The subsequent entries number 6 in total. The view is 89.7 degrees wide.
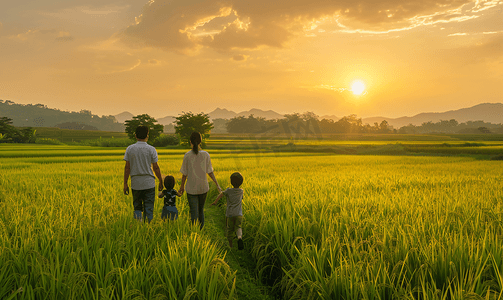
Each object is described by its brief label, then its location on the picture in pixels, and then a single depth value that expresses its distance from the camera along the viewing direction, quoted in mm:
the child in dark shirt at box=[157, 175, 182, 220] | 4652
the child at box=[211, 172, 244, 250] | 4594
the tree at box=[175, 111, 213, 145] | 50156
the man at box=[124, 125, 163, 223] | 4359
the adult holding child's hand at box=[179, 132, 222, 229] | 4656
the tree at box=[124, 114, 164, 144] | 53281
